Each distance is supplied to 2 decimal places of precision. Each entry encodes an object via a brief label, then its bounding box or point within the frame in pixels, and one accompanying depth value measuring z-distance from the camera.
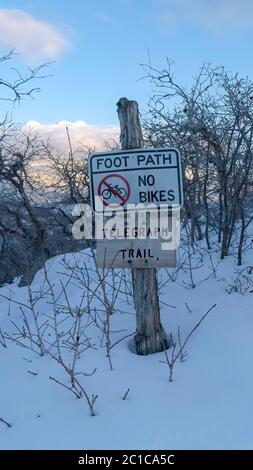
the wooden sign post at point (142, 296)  3.09
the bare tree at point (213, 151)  5.02
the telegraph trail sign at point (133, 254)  3.00
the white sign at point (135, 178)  2.92
